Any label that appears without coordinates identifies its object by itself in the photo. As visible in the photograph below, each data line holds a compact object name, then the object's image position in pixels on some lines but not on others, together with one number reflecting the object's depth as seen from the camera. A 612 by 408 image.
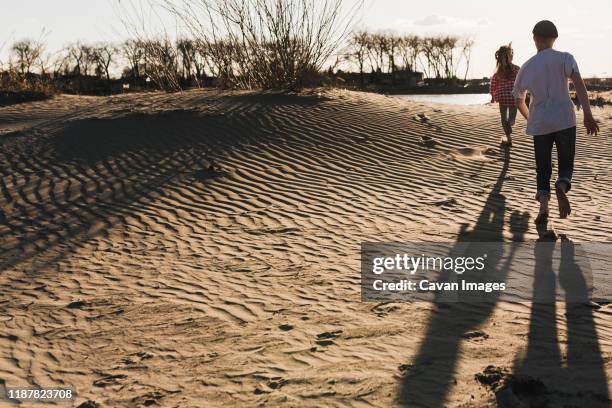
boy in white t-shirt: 5.70
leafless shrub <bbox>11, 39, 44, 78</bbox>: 18.92
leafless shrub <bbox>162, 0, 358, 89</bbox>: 15.05
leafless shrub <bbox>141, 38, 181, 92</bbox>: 17.91
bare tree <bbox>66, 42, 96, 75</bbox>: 52.41
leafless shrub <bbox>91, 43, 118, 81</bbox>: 54.45
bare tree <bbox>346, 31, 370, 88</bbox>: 50.98
